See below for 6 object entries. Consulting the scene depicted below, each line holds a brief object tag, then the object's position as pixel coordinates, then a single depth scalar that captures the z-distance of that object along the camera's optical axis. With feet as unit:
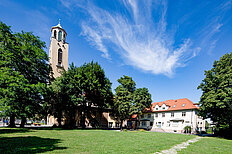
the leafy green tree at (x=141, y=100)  107.17
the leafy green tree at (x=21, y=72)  55.36
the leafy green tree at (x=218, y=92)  62.59
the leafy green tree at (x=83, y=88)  82.17
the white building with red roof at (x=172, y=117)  110.93
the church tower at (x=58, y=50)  107.65
